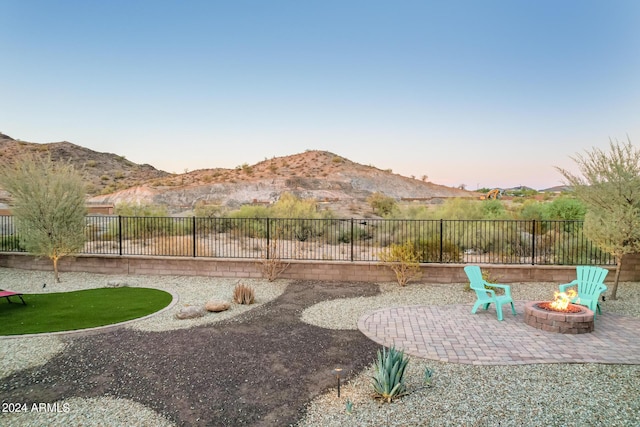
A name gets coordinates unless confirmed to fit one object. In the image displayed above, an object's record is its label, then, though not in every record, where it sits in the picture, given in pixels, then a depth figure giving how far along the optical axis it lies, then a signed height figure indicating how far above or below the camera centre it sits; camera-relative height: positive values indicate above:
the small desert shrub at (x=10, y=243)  14.98 -1.83
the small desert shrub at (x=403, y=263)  11.29 -1.91
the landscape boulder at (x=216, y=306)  8.59 -2.50
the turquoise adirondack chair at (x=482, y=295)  7.89 -2.10
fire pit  6.88 -2.22
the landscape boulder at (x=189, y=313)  8.09 -2.52
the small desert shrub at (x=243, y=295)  9.40 -2.46
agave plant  4.43 -2.21
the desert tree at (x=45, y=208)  11.77 -0.23
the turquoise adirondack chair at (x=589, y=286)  8.15 -1.95
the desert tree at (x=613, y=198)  9.32 +0.13
